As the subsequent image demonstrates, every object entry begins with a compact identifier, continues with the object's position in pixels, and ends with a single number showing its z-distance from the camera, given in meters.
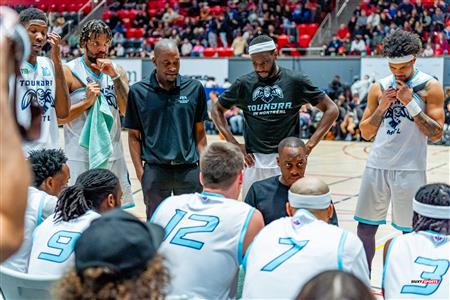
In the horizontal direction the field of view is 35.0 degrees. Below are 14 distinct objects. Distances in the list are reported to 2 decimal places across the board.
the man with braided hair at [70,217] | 3.62
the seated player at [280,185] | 4.85
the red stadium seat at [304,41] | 24.30
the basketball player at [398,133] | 5.47
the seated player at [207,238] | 3.52
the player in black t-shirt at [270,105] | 5.88
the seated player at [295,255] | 3.19
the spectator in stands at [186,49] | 24.70
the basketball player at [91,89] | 5.87
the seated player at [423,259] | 3.35
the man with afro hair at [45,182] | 4.07
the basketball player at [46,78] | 5.55
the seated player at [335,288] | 1.76
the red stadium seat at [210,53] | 24.28
